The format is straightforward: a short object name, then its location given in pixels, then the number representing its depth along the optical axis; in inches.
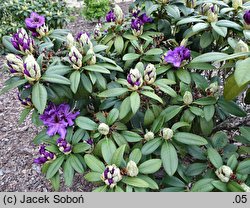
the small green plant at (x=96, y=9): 165.9
